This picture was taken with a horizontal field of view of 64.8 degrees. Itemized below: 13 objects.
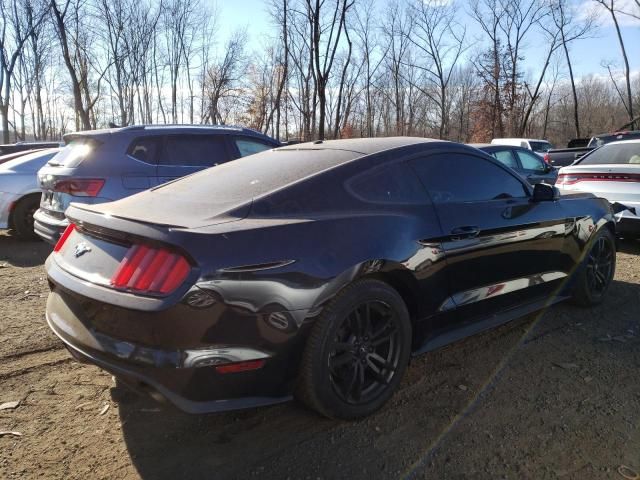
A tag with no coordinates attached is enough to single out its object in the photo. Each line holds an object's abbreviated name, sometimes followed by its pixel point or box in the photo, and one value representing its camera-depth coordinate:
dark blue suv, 5.61
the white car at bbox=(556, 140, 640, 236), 6.30
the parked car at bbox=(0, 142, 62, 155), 11.15
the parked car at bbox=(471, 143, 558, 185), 10.58
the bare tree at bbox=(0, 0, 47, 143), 28.05
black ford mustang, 2.19
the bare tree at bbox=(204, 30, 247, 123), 36.53
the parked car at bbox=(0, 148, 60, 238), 7.35
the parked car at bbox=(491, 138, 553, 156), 17.30
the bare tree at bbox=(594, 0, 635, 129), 30.06
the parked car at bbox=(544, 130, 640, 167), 15.91
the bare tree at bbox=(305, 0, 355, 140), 22.22
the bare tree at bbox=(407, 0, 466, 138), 33.25
